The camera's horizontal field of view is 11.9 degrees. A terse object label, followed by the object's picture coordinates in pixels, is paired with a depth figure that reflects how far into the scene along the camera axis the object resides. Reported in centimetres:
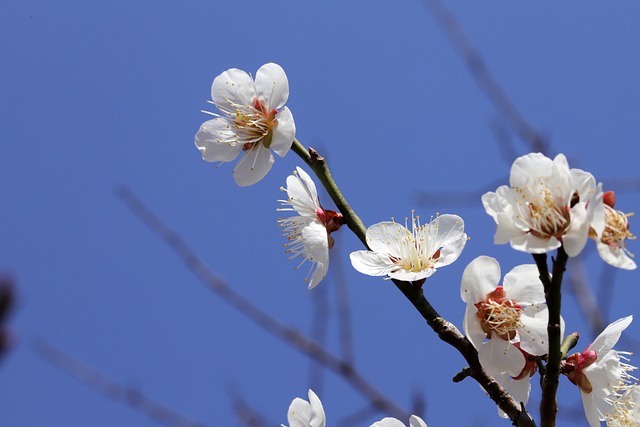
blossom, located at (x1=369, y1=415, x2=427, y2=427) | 63
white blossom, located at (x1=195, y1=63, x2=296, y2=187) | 65
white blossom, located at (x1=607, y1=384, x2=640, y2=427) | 63
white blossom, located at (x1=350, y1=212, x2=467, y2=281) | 63
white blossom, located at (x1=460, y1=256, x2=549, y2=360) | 62
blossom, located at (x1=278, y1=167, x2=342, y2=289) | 63
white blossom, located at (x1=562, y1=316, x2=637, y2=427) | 63
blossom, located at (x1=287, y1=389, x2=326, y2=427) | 64
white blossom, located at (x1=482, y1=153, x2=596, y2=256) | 59
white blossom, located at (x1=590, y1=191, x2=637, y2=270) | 59
